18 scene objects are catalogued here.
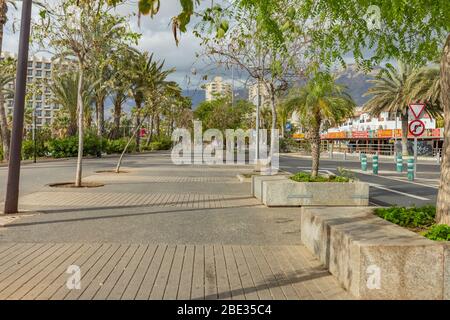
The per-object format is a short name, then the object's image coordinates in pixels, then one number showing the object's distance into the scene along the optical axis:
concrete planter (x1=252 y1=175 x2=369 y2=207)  10.73
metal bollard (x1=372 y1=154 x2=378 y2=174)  22.84
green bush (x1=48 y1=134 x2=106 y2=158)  37.00
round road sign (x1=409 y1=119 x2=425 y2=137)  18.09
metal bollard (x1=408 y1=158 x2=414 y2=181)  19.59
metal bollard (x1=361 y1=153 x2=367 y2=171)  25.17
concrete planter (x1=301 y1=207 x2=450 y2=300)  4.39
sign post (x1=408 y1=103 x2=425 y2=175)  18.12
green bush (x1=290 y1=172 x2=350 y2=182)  11.48
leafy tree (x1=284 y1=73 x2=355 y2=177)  13.30
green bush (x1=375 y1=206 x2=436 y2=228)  6.04
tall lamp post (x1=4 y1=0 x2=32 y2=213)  9.14
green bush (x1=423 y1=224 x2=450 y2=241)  4.89
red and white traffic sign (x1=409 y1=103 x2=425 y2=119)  18.16
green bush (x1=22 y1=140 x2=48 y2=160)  34.19
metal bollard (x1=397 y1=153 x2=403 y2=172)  23.82
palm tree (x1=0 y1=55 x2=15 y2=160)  29.81
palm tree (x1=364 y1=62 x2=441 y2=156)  37.12
